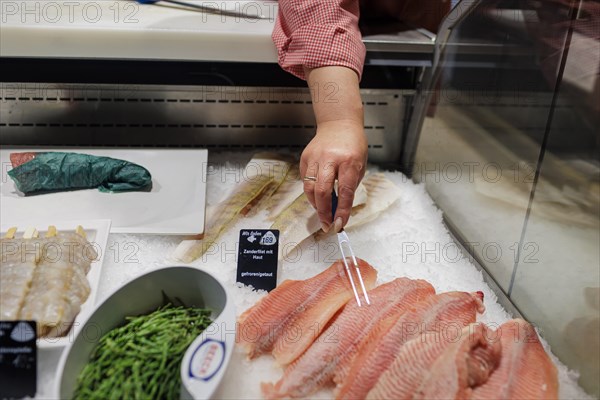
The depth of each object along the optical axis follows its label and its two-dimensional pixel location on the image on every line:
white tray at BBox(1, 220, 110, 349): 1.23
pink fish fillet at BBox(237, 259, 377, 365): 1.23
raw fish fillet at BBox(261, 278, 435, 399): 1.13
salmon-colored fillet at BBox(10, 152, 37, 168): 1.76
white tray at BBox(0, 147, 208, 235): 1.59
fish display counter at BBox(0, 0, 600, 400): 1.10
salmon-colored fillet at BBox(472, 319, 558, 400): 1.05
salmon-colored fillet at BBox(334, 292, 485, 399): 1.10
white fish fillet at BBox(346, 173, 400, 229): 1.76
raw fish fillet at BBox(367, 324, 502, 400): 1.02
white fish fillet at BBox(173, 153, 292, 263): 1.57
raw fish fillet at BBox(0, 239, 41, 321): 1.17
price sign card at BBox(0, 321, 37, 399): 1.05
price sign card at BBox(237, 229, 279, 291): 1.44
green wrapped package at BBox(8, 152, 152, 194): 1.69
